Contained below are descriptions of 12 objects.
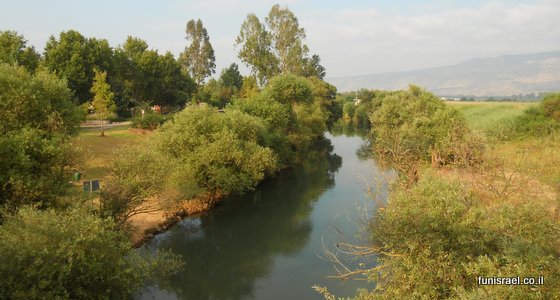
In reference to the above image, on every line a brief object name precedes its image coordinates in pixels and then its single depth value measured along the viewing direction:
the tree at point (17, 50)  46.57
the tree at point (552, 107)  40.53
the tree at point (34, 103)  19.88
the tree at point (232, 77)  105.31
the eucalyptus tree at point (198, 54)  91.56
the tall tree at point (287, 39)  72.44
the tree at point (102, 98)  47.03
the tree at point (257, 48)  70.81
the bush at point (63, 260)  11.45
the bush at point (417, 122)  35.97
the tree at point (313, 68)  76.65
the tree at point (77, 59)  52.47
